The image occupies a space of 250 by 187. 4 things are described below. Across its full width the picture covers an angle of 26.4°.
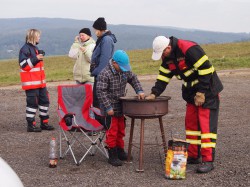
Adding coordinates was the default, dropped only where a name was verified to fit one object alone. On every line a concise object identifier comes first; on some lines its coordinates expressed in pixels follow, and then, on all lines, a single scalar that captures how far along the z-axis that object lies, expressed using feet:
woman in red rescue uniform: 30.89
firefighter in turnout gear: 21.24
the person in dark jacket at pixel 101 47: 27.12
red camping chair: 25.09
